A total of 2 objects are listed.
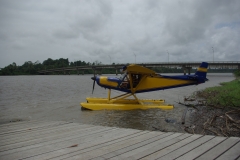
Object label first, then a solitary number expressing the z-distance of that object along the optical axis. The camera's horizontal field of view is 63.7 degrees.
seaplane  10.30
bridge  63.42
